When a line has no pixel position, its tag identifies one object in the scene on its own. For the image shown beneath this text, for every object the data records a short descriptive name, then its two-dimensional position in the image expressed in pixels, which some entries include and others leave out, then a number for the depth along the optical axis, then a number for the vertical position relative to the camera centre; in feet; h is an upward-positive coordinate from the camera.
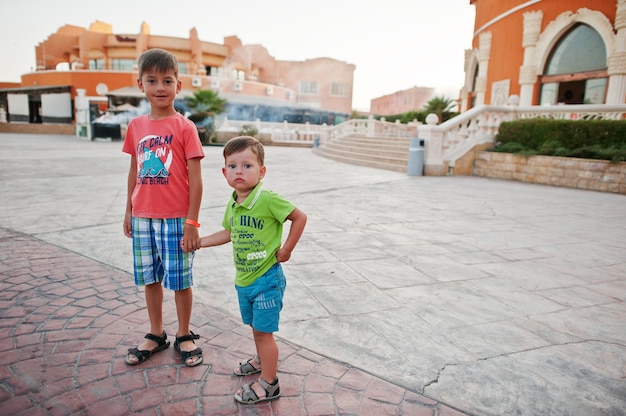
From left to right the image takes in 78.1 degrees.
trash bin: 38.58 -1.20
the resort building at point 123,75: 110.93 +17.63
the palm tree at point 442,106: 67.72 +7.05
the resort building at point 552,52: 44.73 +13.07
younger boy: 6.16 -1.72
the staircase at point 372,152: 44.80 -1.14
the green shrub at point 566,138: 32.60 +1.09
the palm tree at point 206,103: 79.66 +7.14
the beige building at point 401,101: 148.15 +18.49
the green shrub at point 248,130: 76.77 +1.83
